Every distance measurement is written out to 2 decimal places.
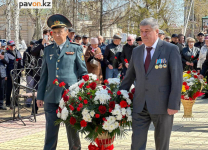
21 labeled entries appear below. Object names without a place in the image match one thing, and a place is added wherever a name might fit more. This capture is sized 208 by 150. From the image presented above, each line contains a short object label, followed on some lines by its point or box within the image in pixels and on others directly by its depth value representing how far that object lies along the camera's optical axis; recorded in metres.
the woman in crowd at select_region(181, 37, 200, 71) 12.98
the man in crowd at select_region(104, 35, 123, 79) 11.83
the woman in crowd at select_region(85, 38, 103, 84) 11.58
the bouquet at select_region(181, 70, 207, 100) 7.68
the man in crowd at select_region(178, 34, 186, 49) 14.70
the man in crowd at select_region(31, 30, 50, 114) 9.90
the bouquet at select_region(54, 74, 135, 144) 4.46
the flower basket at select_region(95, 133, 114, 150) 4.74
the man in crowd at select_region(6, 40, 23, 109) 11.55
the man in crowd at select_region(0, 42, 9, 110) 11.05
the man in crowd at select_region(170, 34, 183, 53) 13.86
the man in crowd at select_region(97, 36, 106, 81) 12.13
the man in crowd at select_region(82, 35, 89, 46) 12.99
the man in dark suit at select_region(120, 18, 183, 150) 4.29
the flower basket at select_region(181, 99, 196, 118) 7.92
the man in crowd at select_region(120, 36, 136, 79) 11.51
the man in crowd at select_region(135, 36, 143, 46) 11.49
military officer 5.16
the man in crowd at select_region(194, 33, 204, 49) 14.11
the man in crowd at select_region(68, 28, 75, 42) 10.34
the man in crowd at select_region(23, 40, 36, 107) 10.44
